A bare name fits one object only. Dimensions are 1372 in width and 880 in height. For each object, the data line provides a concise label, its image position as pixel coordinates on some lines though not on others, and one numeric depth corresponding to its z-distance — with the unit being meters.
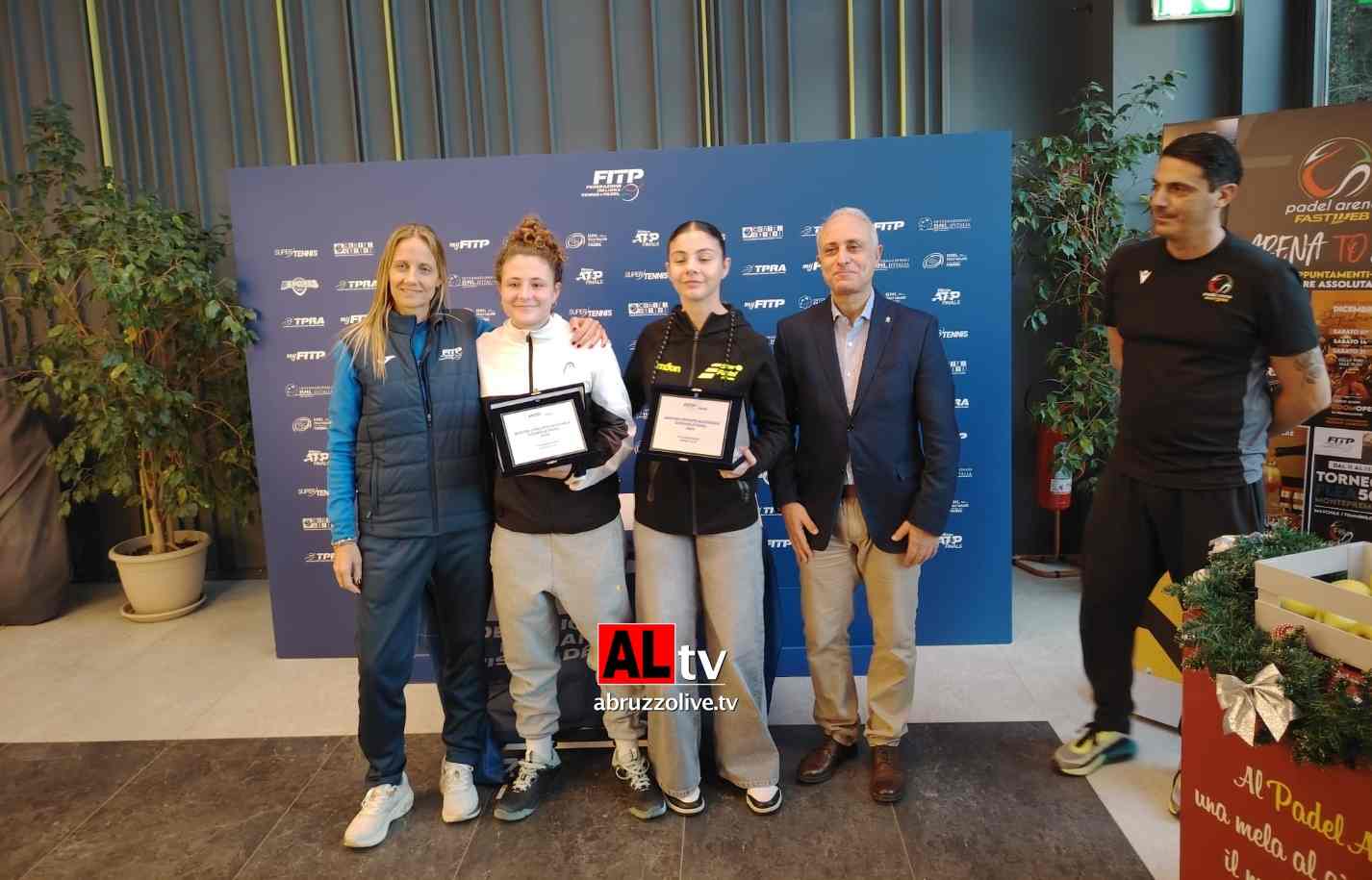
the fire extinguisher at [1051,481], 4.45
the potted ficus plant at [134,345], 3.82
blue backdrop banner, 3.51
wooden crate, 1.58
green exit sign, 4.18
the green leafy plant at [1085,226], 4.11
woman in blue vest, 2.41
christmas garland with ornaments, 1.53
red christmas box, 1.59
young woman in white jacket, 2.44
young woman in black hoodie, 2.39
